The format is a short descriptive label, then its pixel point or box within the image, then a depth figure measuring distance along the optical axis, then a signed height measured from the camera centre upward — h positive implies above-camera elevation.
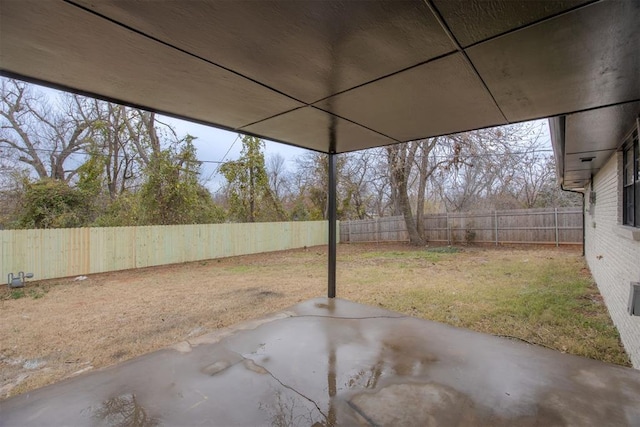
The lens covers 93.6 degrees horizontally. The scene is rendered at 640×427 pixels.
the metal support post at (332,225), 4.15 -0.12
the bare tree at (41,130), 9.48 +2.95
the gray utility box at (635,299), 1.97 -0.55
